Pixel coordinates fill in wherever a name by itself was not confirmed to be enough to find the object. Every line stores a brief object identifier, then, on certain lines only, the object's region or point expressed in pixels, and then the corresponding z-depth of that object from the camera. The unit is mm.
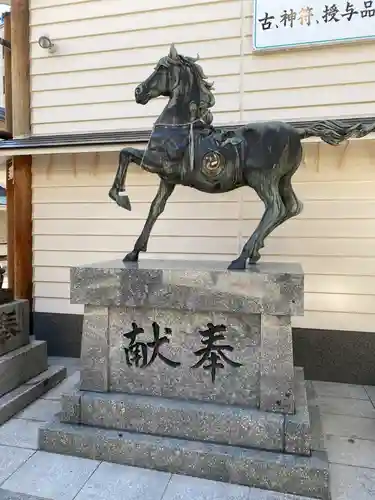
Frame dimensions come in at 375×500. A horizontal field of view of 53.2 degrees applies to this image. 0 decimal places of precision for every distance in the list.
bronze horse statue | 2850
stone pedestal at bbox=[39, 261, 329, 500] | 2496
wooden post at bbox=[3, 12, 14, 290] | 5121
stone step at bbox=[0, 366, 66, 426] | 3291
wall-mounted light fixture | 4707
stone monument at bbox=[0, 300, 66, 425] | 3440
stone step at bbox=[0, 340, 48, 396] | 3494
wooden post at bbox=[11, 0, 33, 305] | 4898
